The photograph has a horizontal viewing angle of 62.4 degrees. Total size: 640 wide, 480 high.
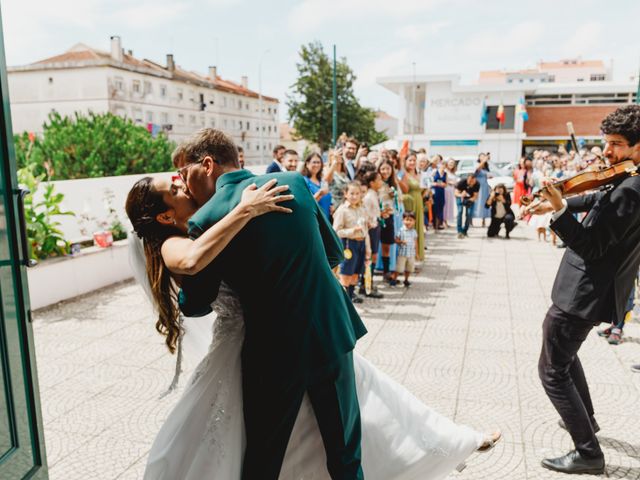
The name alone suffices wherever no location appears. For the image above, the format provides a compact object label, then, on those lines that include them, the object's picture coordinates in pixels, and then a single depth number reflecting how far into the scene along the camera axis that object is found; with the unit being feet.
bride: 6.17
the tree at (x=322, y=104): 156.87
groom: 6.14
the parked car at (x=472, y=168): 86.40
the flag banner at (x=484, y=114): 147.64
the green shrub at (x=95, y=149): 44.60
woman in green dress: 28.84
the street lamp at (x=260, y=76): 143.43
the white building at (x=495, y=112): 152.87
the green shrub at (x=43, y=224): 22.31
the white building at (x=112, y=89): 175.63
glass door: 7.68
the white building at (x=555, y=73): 262.67
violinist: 9.13
